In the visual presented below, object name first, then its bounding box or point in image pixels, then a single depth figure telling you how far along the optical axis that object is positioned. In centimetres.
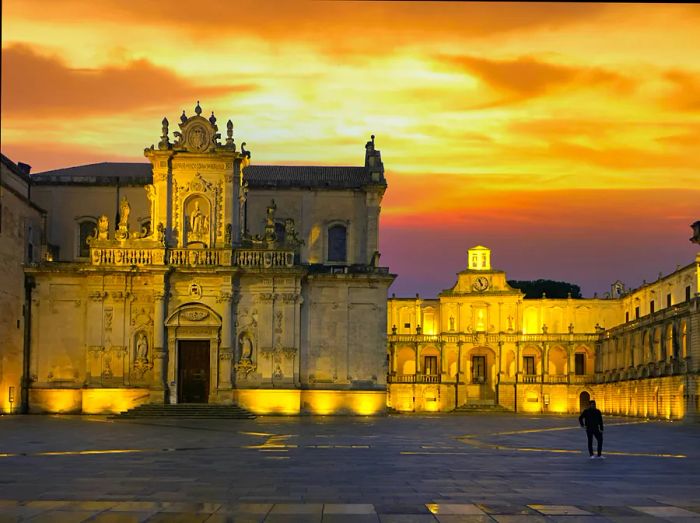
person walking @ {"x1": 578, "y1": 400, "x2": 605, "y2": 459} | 2486
